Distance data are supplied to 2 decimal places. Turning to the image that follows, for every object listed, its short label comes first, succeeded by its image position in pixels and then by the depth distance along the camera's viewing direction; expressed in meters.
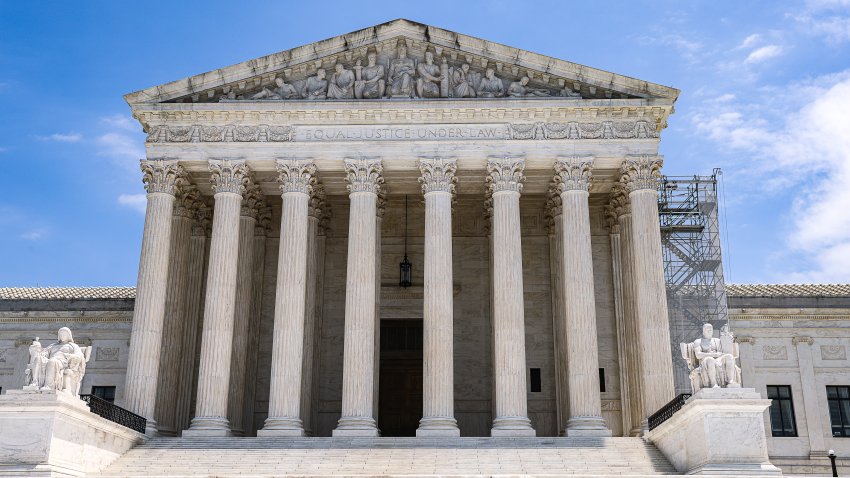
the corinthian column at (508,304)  31.56
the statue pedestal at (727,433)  24.62
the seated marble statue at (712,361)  26.25
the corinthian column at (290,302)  31.97
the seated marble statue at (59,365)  26.52
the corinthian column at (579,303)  31.50
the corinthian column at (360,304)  31.79
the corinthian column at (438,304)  31.64
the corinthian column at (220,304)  31.94
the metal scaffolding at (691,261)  41.50
